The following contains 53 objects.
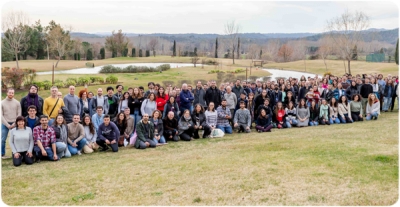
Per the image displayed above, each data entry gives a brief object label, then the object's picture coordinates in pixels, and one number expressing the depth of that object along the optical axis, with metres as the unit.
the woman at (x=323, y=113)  13.33
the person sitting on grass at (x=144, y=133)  10.30
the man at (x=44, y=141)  8.77
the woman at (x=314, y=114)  13.27
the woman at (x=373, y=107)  14.01
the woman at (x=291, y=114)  13.14
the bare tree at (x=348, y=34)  39.72
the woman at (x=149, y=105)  11.30
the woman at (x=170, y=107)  11.52
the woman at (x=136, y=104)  11.46
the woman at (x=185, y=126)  11.29
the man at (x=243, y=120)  12.27
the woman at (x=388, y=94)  15.71
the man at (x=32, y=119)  9.15
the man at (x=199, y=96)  13.09
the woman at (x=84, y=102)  10.91
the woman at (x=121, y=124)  10.66
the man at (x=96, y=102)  11.17
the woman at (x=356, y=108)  13.82
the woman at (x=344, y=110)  13.54
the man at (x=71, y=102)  10.40
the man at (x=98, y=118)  10.38
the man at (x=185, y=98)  12.36
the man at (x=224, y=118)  12.14
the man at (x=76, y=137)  9.57
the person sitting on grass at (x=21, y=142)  8.51
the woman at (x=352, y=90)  14.80
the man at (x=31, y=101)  9.67
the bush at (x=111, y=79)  30.41
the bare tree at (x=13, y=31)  40.44
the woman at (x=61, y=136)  9.11
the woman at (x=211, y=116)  11.86
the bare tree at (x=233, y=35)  68.19
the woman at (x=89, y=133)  9.89
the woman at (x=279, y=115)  12.90
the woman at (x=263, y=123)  12.30
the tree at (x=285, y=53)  85.31
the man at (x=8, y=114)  9.19
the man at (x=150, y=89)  12.08
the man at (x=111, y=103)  11.52
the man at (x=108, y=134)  10.00
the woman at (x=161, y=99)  11.88
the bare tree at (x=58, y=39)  52.24
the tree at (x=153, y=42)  114.33
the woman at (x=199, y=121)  11.59
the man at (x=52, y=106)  9.90
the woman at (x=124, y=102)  11.34
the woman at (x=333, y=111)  13.45
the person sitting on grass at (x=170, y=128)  11.18
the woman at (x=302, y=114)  13.08
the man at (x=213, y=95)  12.93
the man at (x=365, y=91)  15.05
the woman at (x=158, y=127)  10.63
